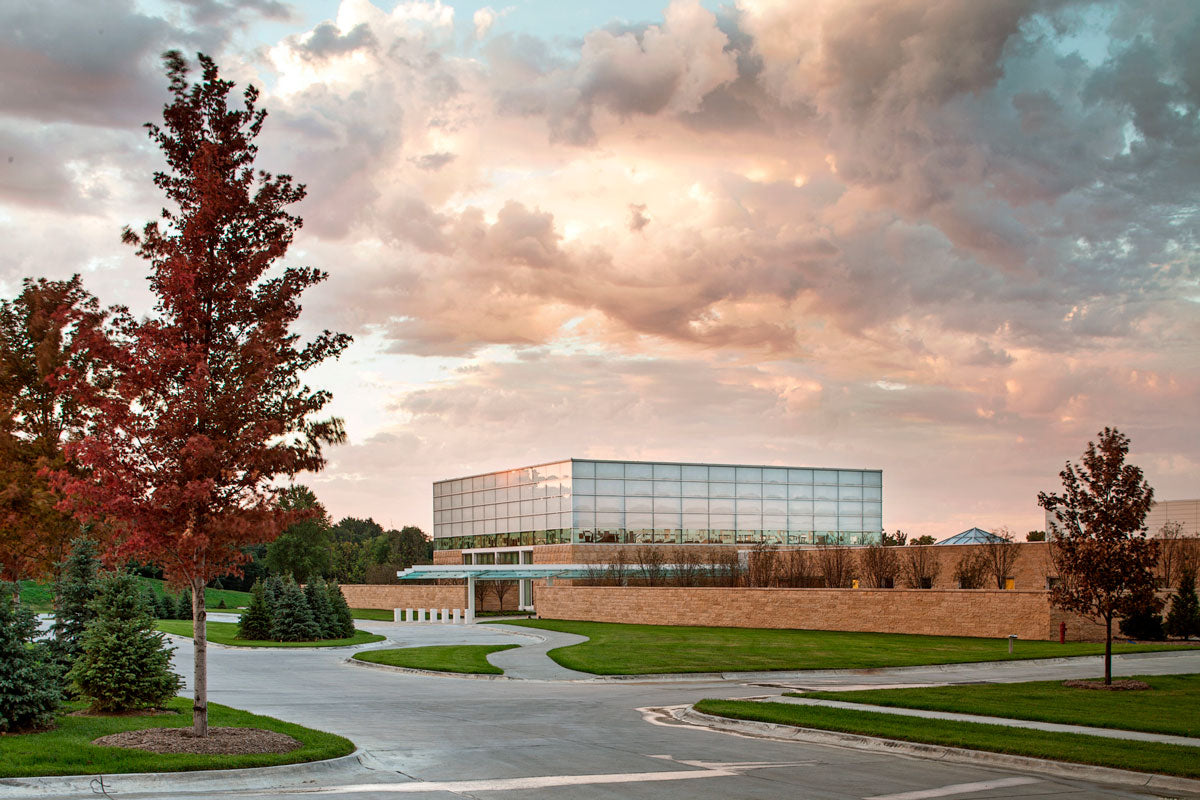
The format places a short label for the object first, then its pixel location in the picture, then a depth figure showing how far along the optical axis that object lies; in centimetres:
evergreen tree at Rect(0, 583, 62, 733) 1438
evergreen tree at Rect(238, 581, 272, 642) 4453
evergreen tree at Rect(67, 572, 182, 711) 1762
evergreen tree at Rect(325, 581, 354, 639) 4656
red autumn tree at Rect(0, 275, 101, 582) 2377
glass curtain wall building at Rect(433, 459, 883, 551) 8300
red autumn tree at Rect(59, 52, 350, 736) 1397
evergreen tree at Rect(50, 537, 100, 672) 1919
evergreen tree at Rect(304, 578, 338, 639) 4556
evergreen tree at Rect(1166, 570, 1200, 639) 3934
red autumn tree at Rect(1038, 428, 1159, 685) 2342
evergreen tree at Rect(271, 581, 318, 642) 4388
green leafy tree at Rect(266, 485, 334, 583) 9400
